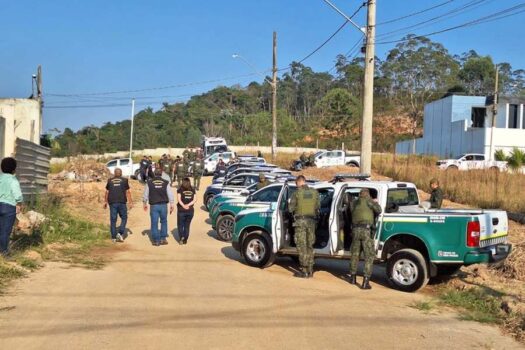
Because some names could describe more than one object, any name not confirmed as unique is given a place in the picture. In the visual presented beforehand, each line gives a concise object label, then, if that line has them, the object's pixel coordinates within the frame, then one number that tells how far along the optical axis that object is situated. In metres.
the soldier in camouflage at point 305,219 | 10.66
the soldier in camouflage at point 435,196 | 13.80
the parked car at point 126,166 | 38.59
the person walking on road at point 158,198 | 13.93
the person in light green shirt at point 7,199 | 9.89
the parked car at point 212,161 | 40.62
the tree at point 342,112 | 83.88
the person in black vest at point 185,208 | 14.58
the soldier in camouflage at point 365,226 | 9.92
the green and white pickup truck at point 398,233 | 9.38
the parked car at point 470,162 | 36.54
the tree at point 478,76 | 101.56
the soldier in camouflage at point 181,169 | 27.55
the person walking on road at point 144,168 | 34.62
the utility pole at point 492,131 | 43.33
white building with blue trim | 47.00
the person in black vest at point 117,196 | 14.39
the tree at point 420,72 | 95.94
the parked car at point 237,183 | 19.81
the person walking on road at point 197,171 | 28.39
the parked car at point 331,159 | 43.38
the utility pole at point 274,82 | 40.50
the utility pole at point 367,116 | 17.73
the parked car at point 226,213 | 16.09
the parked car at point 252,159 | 35.19
